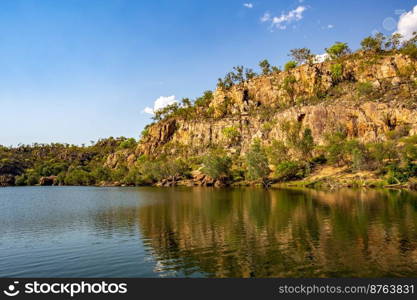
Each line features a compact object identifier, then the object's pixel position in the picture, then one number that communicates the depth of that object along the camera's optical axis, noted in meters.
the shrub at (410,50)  166.62
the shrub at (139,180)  196.12
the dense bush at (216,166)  157.50
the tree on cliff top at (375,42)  186.50
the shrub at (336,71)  188.38
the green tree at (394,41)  180.88
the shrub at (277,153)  152.50
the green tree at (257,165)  141.25
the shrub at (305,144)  152.00
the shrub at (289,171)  142.38
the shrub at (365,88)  165.88
